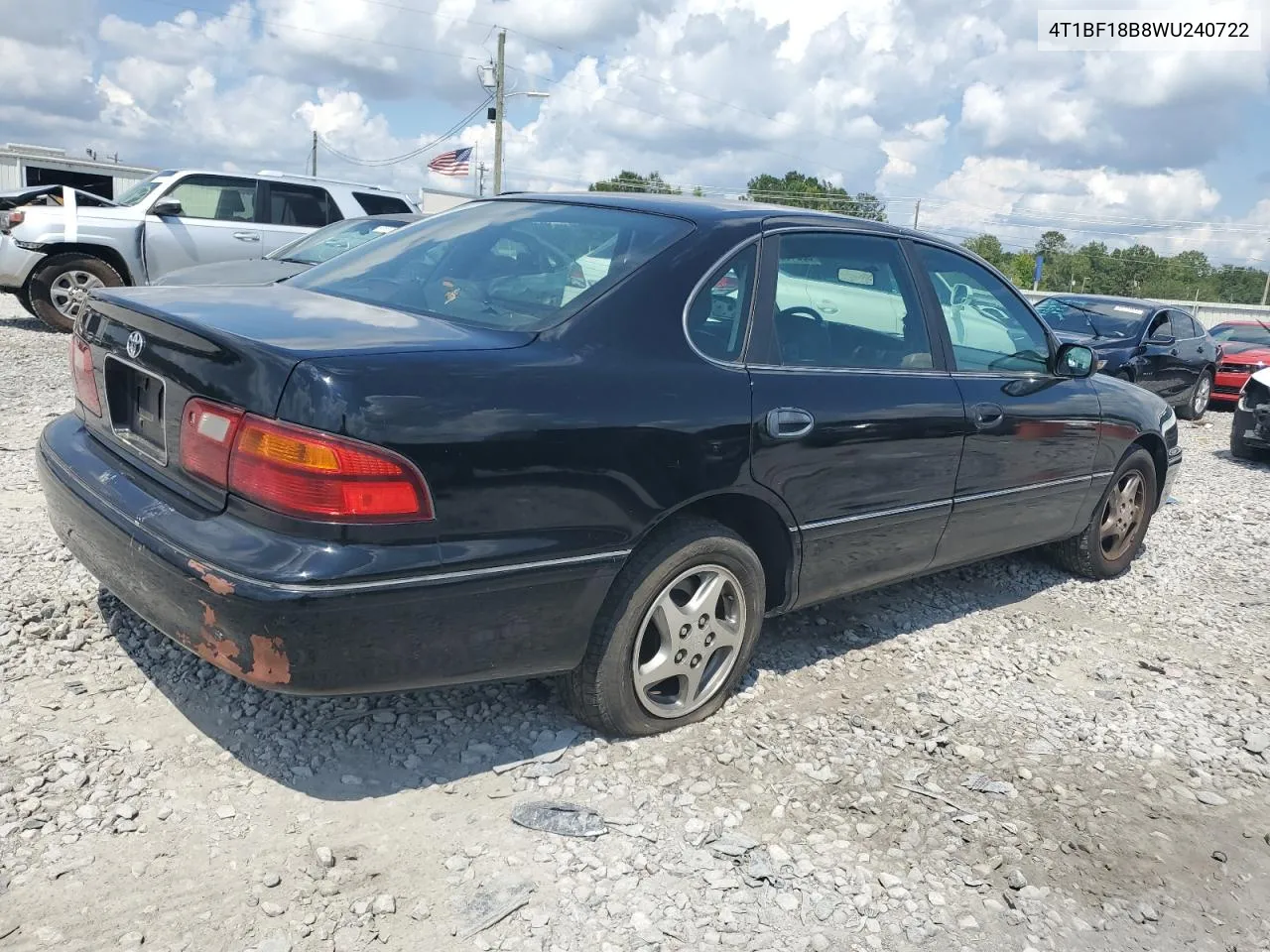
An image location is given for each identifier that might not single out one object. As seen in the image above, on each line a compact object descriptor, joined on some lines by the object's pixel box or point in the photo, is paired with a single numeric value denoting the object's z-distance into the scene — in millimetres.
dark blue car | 11695
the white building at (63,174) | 33281
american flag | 27000
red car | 14172
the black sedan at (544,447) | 2418
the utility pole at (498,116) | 30547
